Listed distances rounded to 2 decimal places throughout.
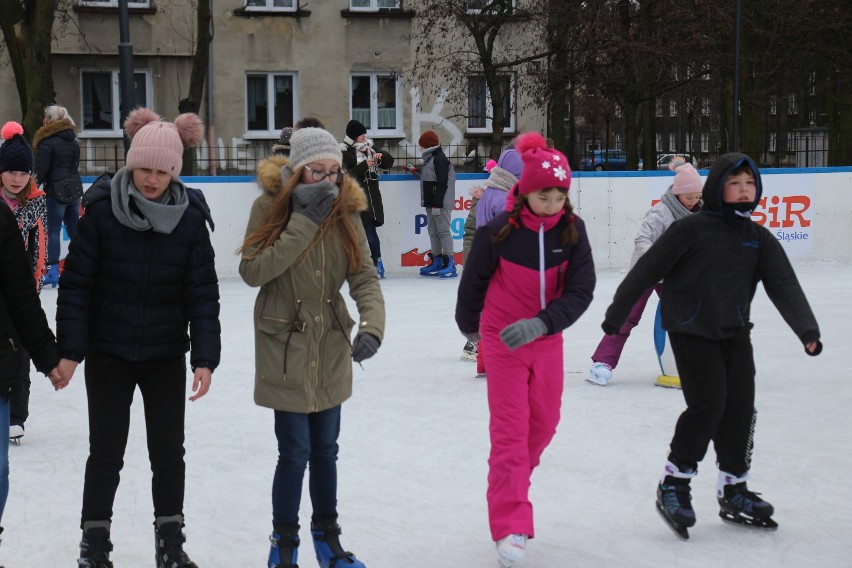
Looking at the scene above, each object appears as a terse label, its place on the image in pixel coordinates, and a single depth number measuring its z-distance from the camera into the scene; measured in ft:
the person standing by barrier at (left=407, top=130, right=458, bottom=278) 47.09
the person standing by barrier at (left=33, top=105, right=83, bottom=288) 40.47
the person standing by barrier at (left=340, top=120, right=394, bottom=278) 45.73
